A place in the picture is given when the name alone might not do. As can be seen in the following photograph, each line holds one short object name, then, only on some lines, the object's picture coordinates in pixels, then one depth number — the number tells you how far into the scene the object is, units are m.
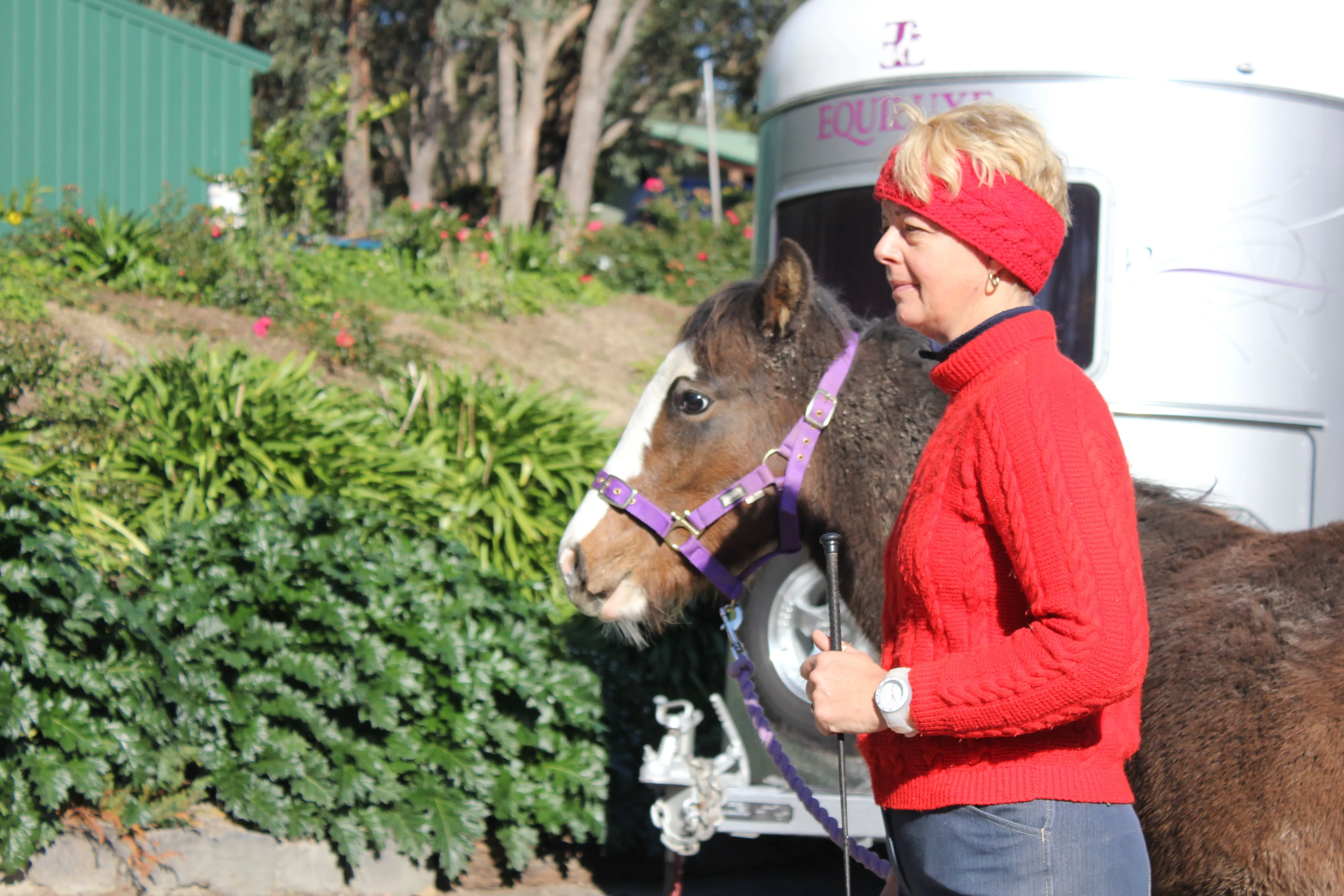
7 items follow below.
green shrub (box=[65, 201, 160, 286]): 8.64
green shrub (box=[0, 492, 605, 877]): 3.80
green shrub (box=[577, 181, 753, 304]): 15.35
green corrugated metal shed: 9.50
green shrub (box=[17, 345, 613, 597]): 4.99
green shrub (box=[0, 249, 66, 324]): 6.83
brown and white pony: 1.92
